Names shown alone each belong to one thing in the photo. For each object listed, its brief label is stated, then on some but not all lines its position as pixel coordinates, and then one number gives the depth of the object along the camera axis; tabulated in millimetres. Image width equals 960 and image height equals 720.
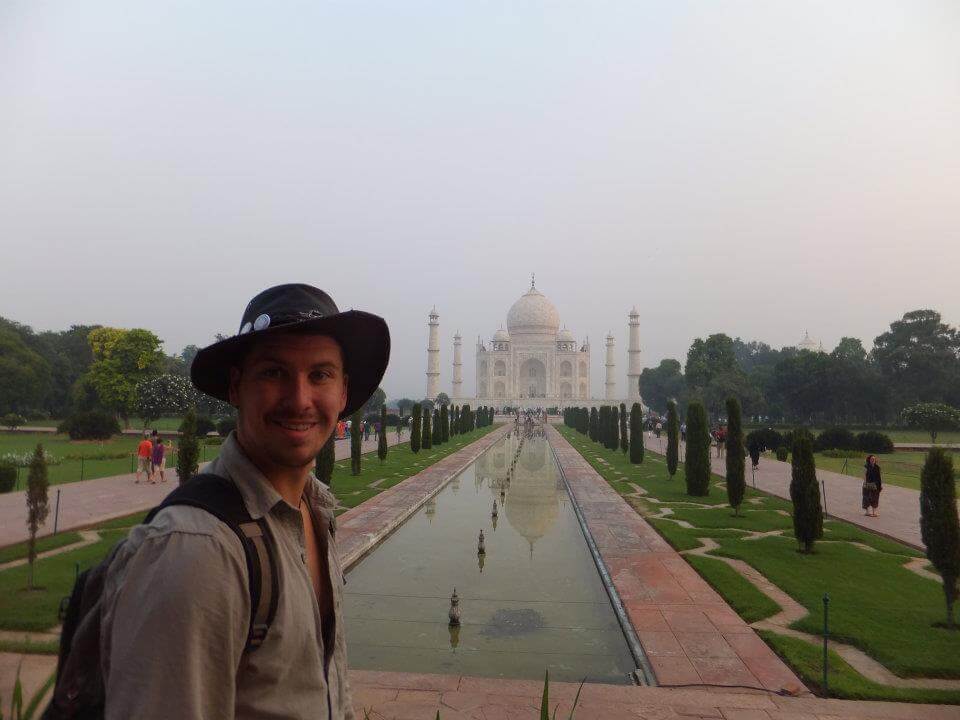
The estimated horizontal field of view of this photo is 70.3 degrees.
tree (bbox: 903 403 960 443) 24328
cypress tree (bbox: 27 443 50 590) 6270
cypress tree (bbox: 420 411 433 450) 22609
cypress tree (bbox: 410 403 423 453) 20781
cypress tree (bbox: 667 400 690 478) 15477
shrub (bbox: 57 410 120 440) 22781
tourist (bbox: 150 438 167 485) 13227
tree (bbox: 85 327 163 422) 29188
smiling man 847
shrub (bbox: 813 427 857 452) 23469
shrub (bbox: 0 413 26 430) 27047
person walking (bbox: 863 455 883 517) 10555
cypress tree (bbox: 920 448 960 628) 5762
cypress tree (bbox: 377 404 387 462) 17728
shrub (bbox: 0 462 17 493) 11867
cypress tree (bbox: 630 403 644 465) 18859
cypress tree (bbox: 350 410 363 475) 14914
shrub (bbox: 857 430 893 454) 23250
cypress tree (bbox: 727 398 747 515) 10633
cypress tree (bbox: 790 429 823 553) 7961
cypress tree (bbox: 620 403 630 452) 21859
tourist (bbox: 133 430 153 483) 13430
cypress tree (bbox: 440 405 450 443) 25891
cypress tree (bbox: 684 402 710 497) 12727
